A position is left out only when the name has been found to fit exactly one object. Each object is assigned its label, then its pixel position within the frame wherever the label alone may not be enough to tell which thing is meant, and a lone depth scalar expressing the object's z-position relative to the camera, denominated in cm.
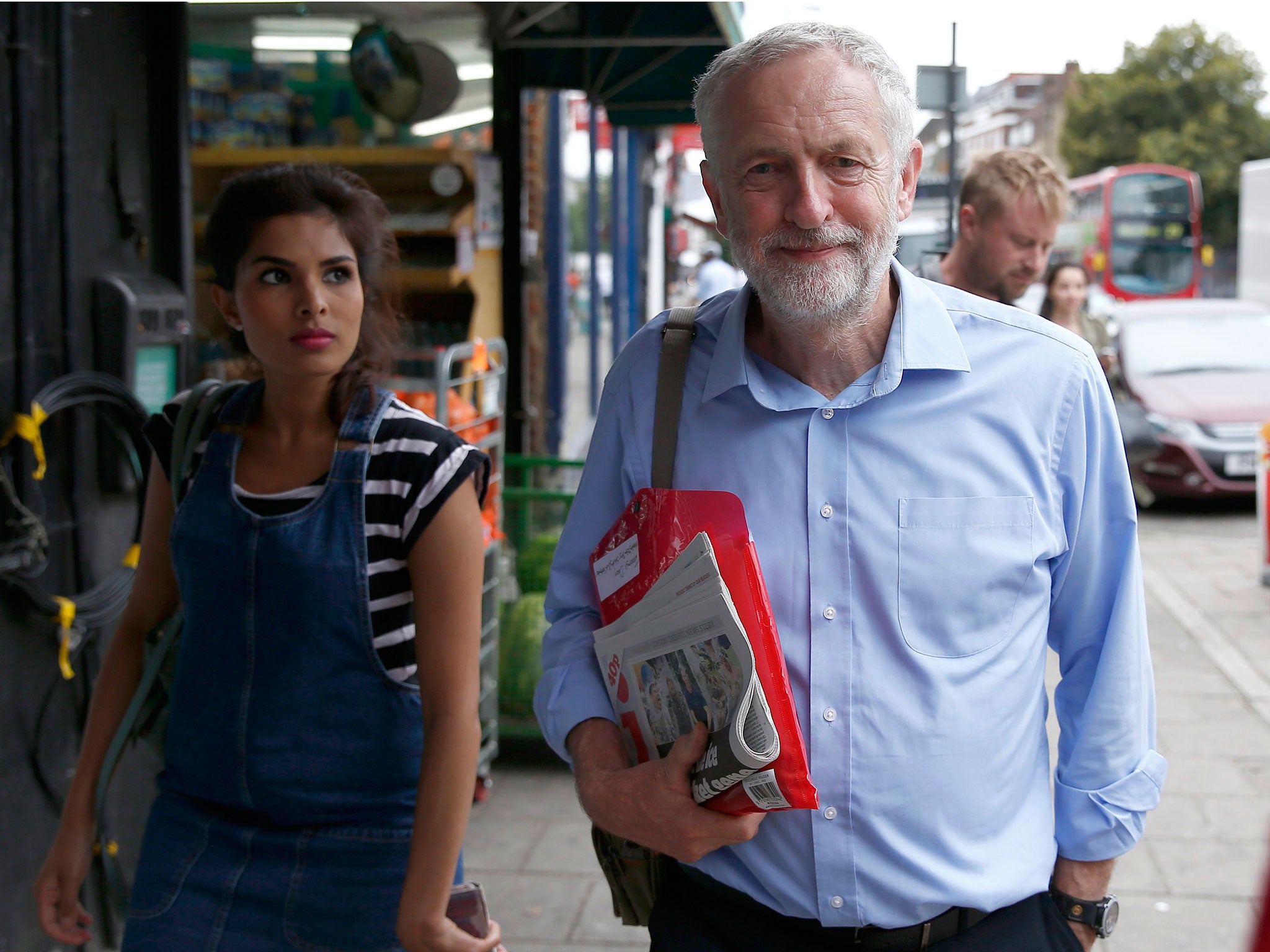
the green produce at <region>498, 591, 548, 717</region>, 511
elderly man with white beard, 175
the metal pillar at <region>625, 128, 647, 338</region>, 1558
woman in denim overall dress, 205
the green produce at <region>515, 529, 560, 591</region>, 524
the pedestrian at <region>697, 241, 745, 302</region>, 1842
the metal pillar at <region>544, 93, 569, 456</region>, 1054
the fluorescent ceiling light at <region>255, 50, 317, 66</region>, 830
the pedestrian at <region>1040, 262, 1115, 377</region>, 680
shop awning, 624
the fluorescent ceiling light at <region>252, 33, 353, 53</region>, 840
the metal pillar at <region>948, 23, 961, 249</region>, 788
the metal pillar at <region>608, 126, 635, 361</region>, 1344
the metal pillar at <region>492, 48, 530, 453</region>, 679
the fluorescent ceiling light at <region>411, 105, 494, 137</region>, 806
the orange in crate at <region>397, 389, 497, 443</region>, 417
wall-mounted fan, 666
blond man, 392
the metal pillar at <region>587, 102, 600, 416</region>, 1316
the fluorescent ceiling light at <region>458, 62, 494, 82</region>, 830
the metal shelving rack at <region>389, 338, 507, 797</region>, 418
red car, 1132
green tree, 4641
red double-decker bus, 2838
